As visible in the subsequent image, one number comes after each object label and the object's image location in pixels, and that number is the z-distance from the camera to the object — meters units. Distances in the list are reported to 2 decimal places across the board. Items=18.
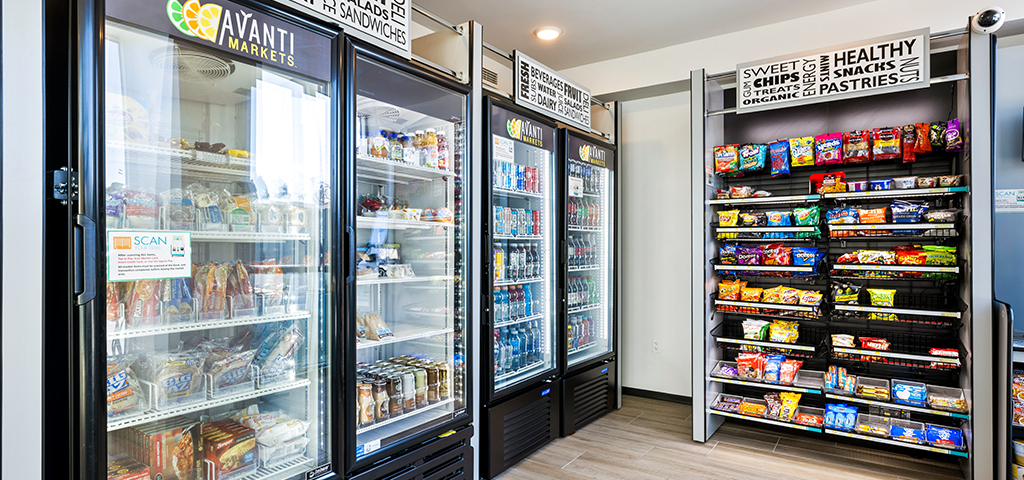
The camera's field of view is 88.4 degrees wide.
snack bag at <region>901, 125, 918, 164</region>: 3.48
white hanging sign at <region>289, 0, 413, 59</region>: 2.27
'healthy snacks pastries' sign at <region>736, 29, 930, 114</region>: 3.23
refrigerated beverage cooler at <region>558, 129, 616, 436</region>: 4.11
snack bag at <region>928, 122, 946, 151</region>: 3.35
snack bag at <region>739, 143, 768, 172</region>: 3.93
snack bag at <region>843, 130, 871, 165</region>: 3.63
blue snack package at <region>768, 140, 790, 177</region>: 3.88
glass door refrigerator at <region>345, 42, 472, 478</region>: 2.57
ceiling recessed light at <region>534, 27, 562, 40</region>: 4.29
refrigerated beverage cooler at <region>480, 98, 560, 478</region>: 3.33
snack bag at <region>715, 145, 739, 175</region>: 3.99
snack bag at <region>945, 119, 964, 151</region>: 3.20
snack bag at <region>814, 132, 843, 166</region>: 3.71
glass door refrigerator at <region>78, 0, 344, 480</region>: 1.67
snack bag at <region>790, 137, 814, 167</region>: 3.82
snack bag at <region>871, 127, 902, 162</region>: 3.53
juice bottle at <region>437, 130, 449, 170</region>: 3.00
